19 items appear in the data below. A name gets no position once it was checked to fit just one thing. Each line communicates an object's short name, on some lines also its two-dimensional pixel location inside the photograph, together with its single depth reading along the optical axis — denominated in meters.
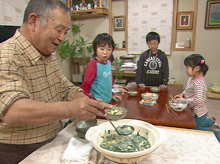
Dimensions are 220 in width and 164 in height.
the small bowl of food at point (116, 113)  1.21
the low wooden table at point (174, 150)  0.84
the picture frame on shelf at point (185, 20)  3.82
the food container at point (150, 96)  1.68
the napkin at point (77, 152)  0.82
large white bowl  0.70
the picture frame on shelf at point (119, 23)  4.33
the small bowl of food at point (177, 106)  1.42
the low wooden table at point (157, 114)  1.24
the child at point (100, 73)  1.64
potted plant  4.25
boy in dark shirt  2.71
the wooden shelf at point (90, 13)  4.05
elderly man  0.76
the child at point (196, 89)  1.81
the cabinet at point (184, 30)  3.78
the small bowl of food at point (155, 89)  2.04
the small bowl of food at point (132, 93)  1.87
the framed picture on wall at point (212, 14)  3.66
